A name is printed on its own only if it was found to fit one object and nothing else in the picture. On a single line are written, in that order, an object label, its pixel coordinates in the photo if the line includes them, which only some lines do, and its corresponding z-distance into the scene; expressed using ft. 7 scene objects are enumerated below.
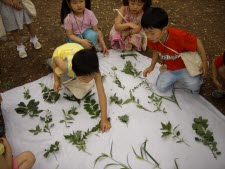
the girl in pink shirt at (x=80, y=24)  7.44
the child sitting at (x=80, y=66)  5.43
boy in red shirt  5.81
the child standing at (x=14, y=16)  7.41
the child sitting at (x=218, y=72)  6.60
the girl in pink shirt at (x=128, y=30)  7.95
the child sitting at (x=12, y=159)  4.45
